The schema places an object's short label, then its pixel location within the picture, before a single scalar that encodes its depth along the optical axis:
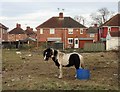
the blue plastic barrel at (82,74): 8.39
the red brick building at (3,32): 56.50
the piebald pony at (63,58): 8.86
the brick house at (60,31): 49.63
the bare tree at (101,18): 69.04
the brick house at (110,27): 43.13
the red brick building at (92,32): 68.58
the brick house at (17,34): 69.56
